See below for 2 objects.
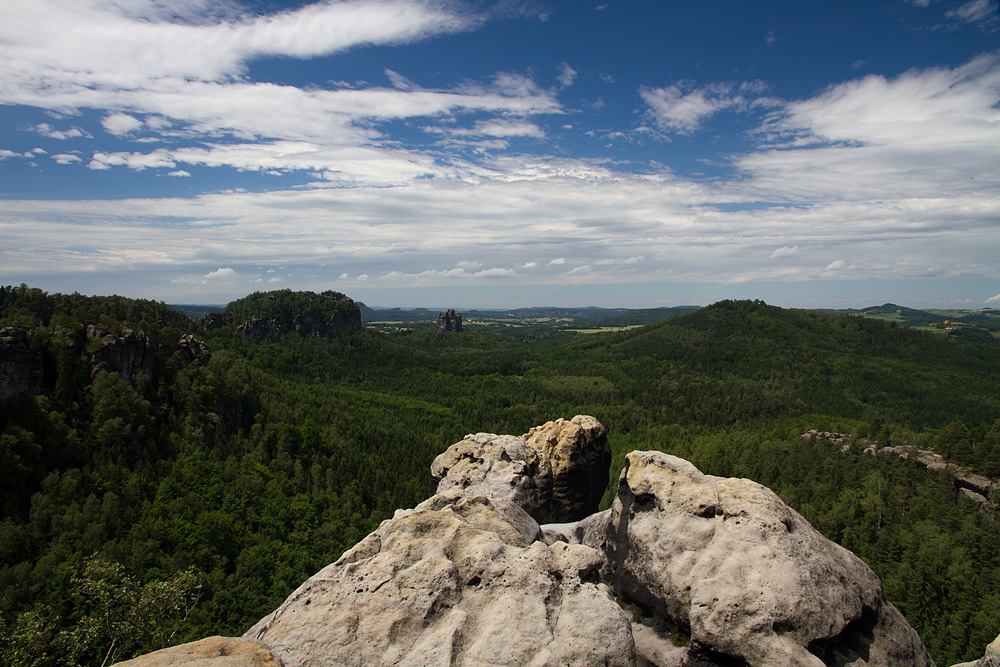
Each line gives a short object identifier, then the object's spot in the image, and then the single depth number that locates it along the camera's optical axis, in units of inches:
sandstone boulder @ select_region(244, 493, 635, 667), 418.9
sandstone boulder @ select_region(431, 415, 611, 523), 1138.0
